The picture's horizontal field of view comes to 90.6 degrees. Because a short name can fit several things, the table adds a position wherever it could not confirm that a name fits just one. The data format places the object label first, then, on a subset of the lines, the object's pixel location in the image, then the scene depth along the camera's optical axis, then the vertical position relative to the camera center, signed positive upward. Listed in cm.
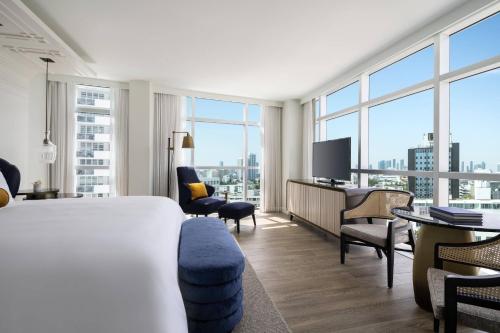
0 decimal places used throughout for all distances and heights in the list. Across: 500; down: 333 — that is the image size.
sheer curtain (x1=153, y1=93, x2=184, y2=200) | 493 +50
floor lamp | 462 +39
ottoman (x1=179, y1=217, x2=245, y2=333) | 148 -75
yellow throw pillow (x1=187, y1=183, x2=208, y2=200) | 444 -46
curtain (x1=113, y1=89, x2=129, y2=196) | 464 +50
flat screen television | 364 +12
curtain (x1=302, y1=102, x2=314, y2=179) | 541 +62
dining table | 181 -59
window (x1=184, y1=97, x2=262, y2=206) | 535 +46
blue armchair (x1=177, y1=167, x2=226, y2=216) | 422 -61
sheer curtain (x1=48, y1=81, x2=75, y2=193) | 430 +58
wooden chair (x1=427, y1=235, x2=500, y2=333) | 114 -65
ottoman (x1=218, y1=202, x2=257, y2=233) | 405 -76
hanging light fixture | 324 +16
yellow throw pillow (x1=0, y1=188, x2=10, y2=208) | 195 -28
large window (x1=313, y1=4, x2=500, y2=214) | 245 +61
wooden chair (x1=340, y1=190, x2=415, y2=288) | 226 -64
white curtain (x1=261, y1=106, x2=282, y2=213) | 580 +11
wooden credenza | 341 -59
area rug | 166 -109
